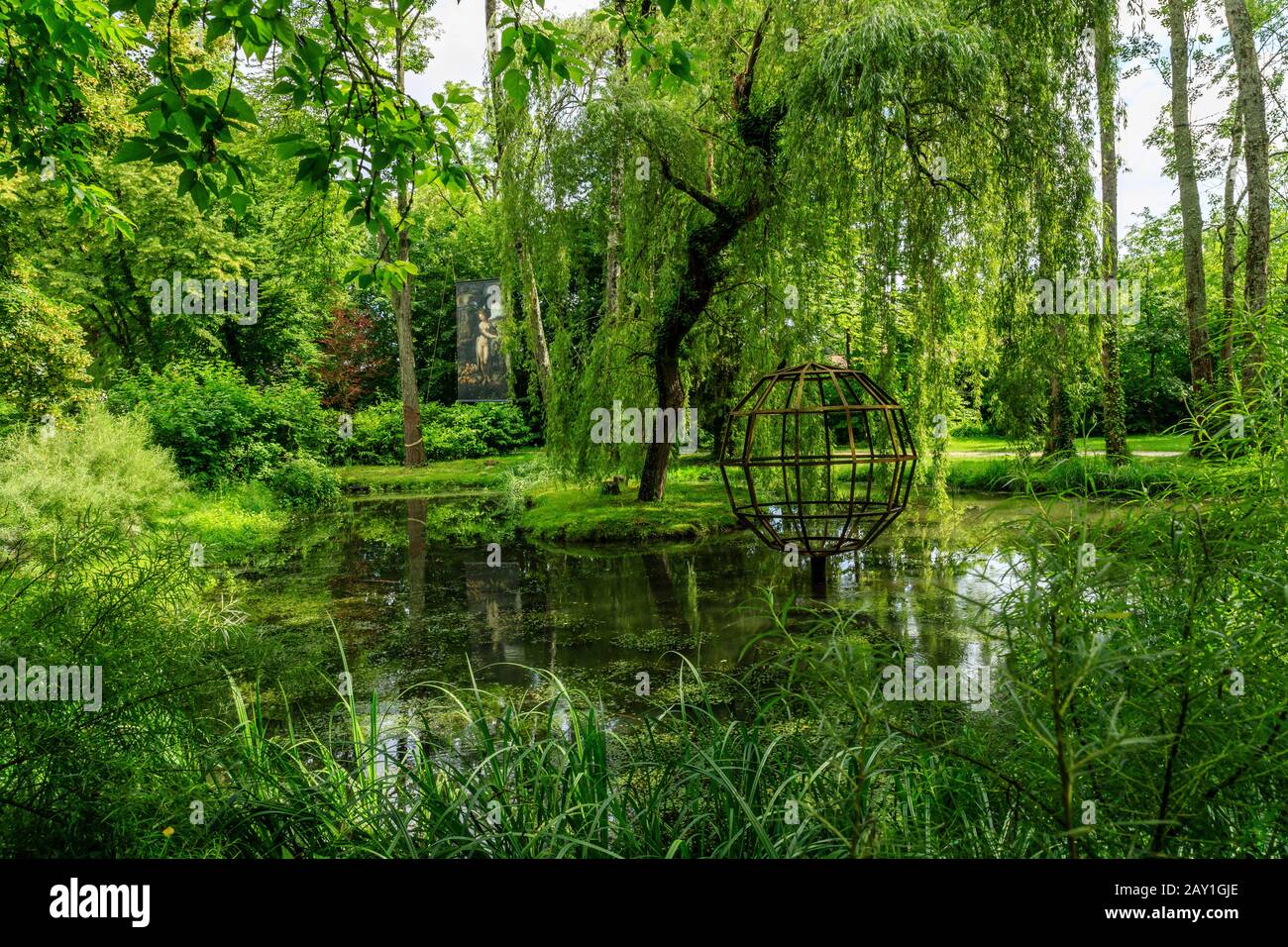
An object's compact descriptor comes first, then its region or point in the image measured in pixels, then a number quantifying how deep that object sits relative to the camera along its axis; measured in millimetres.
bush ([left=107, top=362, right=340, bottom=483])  13047
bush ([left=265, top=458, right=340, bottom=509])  14539
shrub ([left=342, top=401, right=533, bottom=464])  22125
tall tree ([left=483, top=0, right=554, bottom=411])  10156
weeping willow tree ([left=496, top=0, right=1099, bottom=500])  5746
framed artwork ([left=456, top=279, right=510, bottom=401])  23922
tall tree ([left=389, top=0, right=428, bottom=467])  18656
